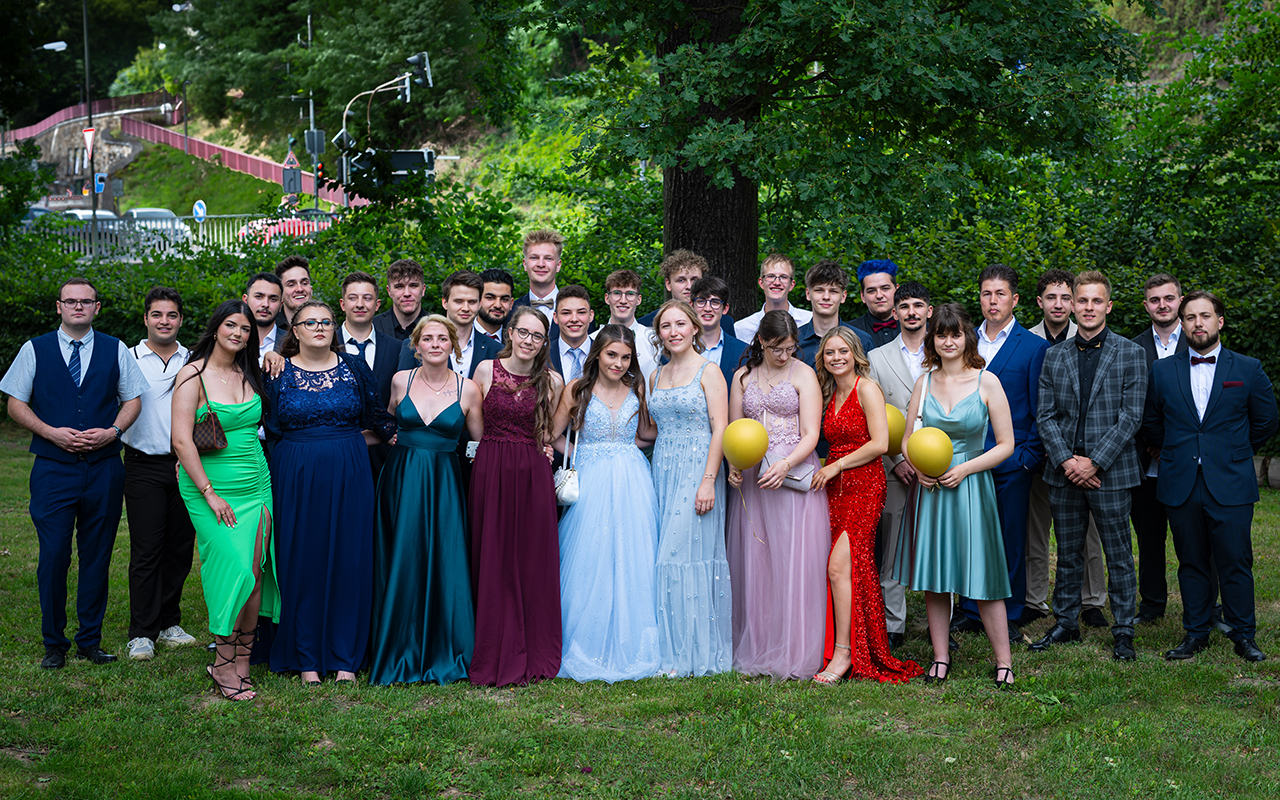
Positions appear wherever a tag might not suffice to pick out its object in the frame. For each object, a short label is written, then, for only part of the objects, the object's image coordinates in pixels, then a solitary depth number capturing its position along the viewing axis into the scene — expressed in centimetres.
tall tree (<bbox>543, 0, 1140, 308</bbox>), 770
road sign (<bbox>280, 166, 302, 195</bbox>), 2712
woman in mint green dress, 582
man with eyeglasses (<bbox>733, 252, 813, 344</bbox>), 701
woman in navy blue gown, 599
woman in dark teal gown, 608
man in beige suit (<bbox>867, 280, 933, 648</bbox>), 668
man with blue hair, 704
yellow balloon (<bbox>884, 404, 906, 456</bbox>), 632
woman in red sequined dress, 604
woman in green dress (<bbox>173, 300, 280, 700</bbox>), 562
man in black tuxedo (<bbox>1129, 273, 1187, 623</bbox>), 665
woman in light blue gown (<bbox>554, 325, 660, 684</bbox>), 615
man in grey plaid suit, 639
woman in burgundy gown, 609
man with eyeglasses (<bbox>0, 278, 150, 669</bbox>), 627
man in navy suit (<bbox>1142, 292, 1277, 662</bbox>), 631
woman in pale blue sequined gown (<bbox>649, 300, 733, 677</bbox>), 619
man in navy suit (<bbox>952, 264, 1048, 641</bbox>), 672
